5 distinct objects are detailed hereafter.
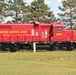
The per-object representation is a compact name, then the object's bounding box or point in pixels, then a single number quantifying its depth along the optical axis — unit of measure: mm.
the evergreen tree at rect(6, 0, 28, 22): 70262
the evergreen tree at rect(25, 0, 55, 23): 72938
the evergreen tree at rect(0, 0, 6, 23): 67412
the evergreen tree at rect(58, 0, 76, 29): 73438
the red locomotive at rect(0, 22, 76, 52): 39434
